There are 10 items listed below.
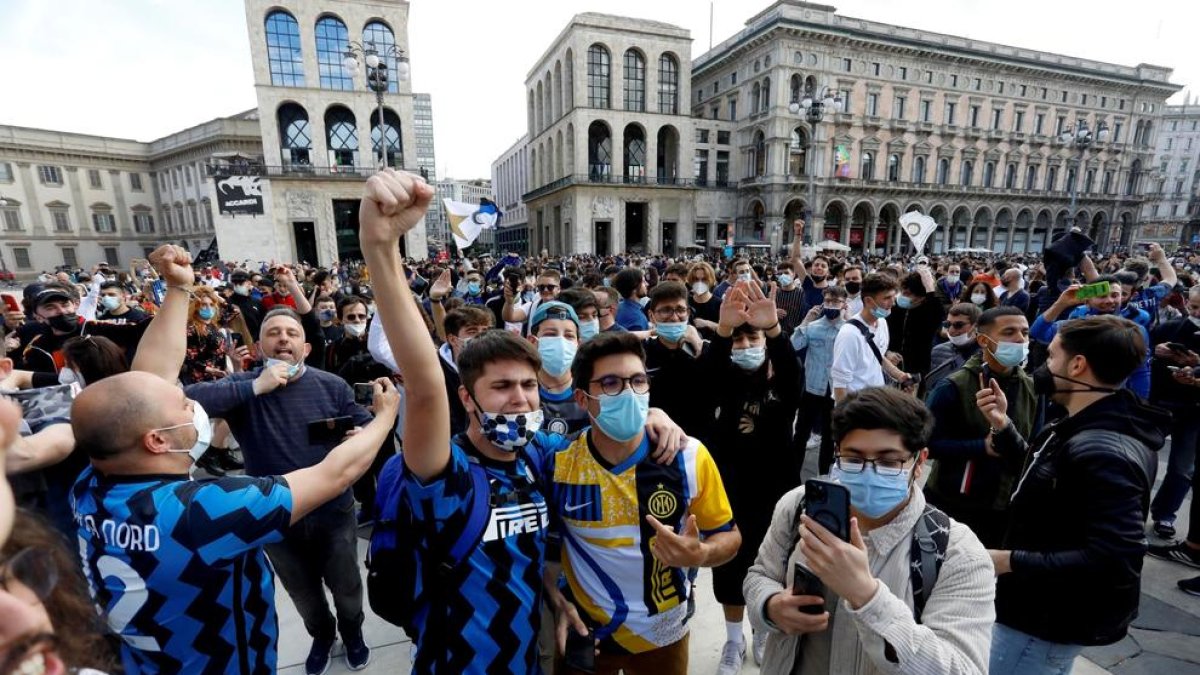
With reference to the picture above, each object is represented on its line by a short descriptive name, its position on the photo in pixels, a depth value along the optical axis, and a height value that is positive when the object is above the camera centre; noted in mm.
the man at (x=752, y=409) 3199 -1064
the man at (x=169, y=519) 1498 -826
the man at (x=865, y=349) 4270 -927
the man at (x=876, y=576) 1297 -953
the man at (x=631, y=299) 5773 -699
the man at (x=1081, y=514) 1769 -1001
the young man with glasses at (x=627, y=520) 1962 -1076
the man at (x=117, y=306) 6082 -769
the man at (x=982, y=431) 2730 -1075
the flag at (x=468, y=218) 10797 +483
